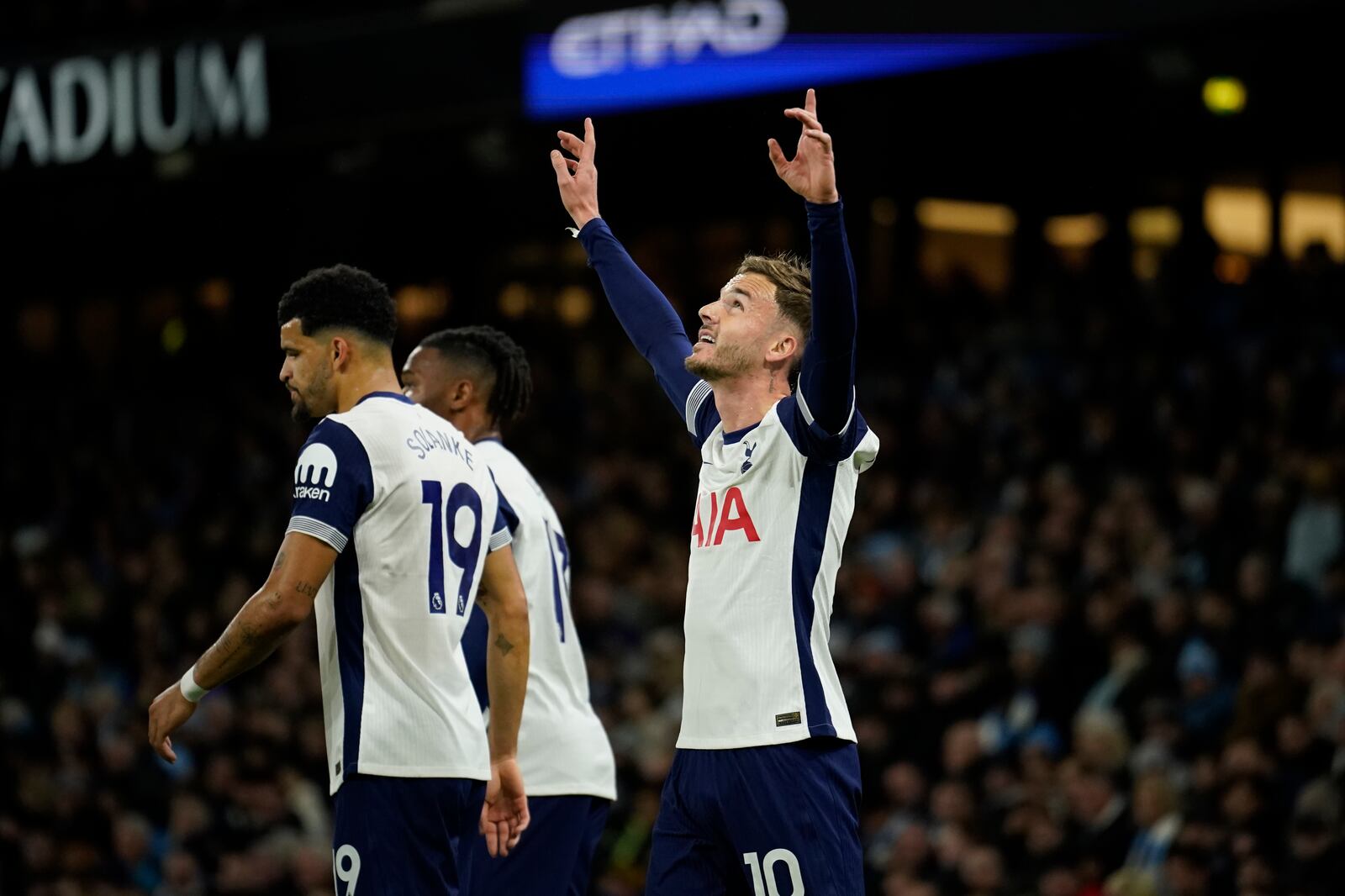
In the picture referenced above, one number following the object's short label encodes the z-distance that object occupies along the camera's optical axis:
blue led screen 26.59
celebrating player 9.83
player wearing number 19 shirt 10.58
